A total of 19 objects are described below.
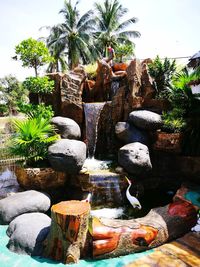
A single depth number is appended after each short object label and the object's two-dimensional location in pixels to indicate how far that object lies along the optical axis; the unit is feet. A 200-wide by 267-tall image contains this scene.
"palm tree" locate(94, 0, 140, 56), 82.84
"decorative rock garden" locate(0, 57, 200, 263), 14.20
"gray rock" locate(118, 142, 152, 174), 23.38
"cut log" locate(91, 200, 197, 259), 14.20
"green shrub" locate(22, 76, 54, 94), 31.50
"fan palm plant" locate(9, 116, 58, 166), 23.13
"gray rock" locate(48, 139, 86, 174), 21.86
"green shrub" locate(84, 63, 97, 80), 39.60
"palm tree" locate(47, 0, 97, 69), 78.64
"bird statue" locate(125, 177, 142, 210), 18.46
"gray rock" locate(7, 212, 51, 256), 14.47
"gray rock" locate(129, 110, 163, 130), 27.20
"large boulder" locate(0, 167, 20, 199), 22.67
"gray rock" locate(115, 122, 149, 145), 27.22
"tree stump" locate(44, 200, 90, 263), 13.62
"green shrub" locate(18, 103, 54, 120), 27.12
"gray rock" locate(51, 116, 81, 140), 27.22
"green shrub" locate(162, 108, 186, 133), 25.13
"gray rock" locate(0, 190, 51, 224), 17.76
